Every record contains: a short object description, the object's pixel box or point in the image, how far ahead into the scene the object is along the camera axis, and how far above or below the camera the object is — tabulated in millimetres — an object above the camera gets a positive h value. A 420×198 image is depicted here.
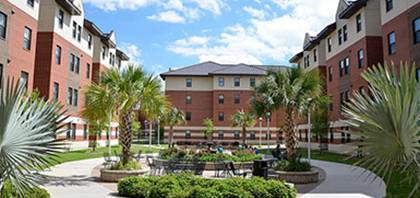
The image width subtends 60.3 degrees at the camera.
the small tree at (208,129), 56244 +592
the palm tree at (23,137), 5461 -88
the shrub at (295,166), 16047 -1466
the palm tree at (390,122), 5117 +185
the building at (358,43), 23594 +7561
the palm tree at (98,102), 16312 +1349
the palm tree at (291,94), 16766 +1825
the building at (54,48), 24609 +7056
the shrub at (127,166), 15922 -1495
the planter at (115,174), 15359 -1785
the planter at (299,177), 15508 -1872
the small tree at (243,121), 53375 +1780
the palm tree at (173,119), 53469 +2000
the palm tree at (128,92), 16328 +1801
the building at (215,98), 58531 +5651
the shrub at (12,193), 8063 -1422
